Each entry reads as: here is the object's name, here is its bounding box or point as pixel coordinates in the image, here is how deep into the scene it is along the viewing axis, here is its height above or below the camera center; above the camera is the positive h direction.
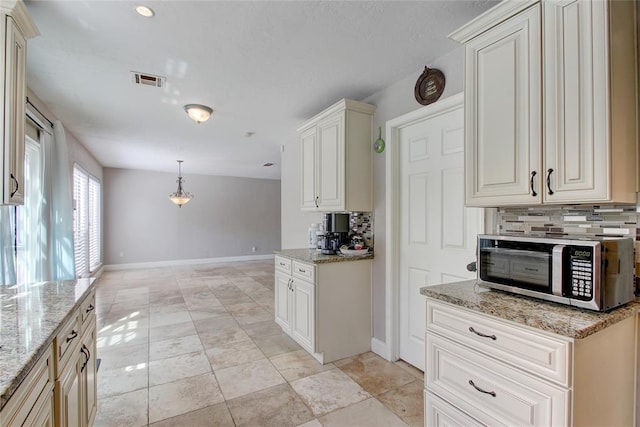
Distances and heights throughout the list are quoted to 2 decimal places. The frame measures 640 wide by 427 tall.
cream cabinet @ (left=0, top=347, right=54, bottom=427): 0.86 -0.58
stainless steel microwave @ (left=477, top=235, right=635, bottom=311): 1.20 -0.23
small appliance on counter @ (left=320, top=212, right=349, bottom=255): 3.16 -0.17
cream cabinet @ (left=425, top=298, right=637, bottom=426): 1.10 -0.64
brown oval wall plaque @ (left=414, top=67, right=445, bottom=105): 2.30 +0.99
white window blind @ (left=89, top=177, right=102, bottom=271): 6.21 -0.19
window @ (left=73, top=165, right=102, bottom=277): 5.10 -0.13
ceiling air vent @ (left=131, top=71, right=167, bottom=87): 2.61 +1.18
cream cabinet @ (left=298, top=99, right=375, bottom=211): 2.87 +0.56
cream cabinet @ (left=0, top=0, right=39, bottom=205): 1.54 +0.64
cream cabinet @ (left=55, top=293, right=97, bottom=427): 1.27 -0.73
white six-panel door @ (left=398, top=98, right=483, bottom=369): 2.29 -0.03
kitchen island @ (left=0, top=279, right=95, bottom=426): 0.89 -0.44
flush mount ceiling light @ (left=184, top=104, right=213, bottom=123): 3.29 +1.11
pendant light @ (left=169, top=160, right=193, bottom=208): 7.16 +0.42
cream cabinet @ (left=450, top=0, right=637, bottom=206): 1.24 +0.50
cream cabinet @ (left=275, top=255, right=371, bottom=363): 2.75 -0.86
